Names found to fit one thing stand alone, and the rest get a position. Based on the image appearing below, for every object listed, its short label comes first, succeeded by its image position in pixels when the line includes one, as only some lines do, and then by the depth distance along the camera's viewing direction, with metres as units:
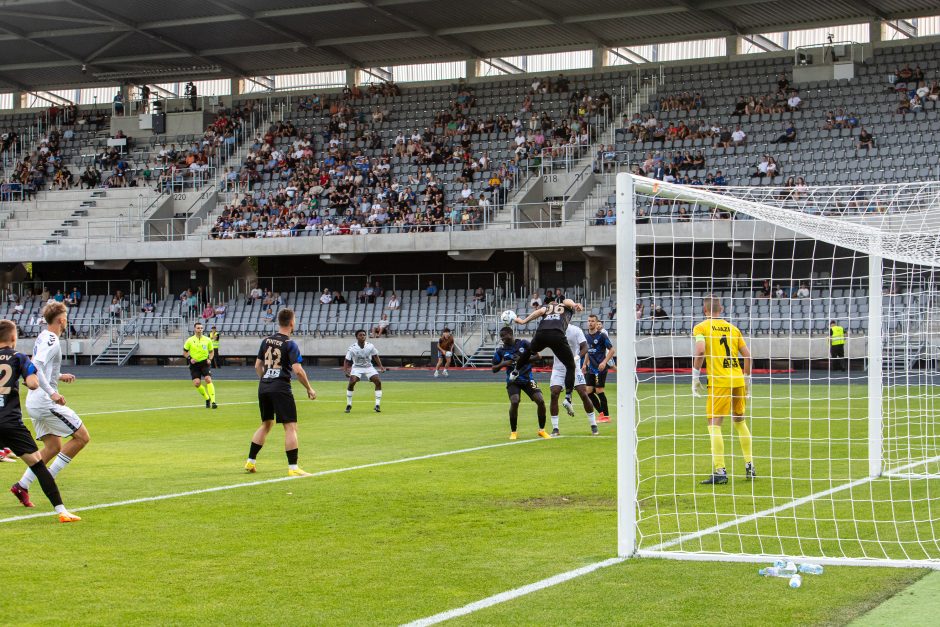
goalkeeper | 12.47
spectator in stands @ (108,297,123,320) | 52.31
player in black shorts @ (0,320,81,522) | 10.58
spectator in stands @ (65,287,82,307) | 54.66
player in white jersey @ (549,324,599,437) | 18.72
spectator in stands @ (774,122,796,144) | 43.97
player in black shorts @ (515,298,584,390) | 17.91
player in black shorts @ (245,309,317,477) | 13.65
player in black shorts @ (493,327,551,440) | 18.30
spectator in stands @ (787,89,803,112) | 45.53
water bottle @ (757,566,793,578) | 7.87
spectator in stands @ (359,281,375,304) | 49.94
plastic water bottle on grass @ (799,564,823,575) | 7.94
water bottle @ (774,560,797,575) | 7.91
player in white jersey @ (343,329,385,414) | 25.14
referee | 26.42
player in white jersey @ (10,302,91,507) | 11.54
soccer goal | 8.84
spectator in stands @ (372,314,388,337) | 47.31
